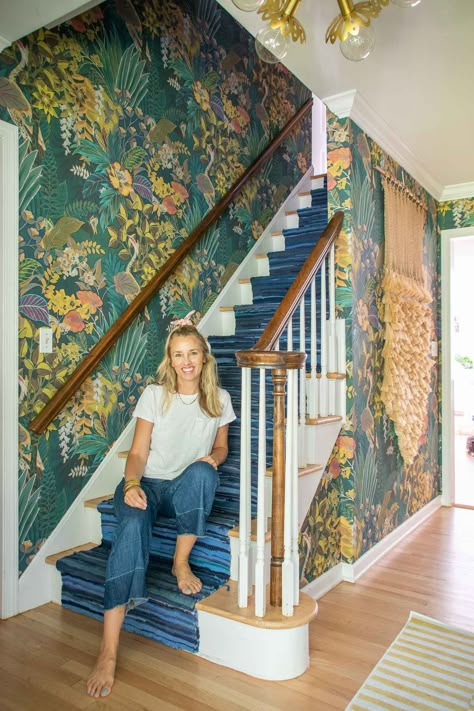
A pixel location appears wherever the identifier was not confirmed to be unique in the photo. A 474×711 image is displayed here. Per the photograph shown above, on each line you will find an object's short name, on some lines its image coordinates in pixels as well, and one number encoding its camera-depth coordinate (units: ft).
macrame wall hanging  10.07
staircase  6.33
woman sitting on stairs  5.86
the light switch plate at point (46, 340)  7.61
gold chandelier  5.50
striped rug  5.40
